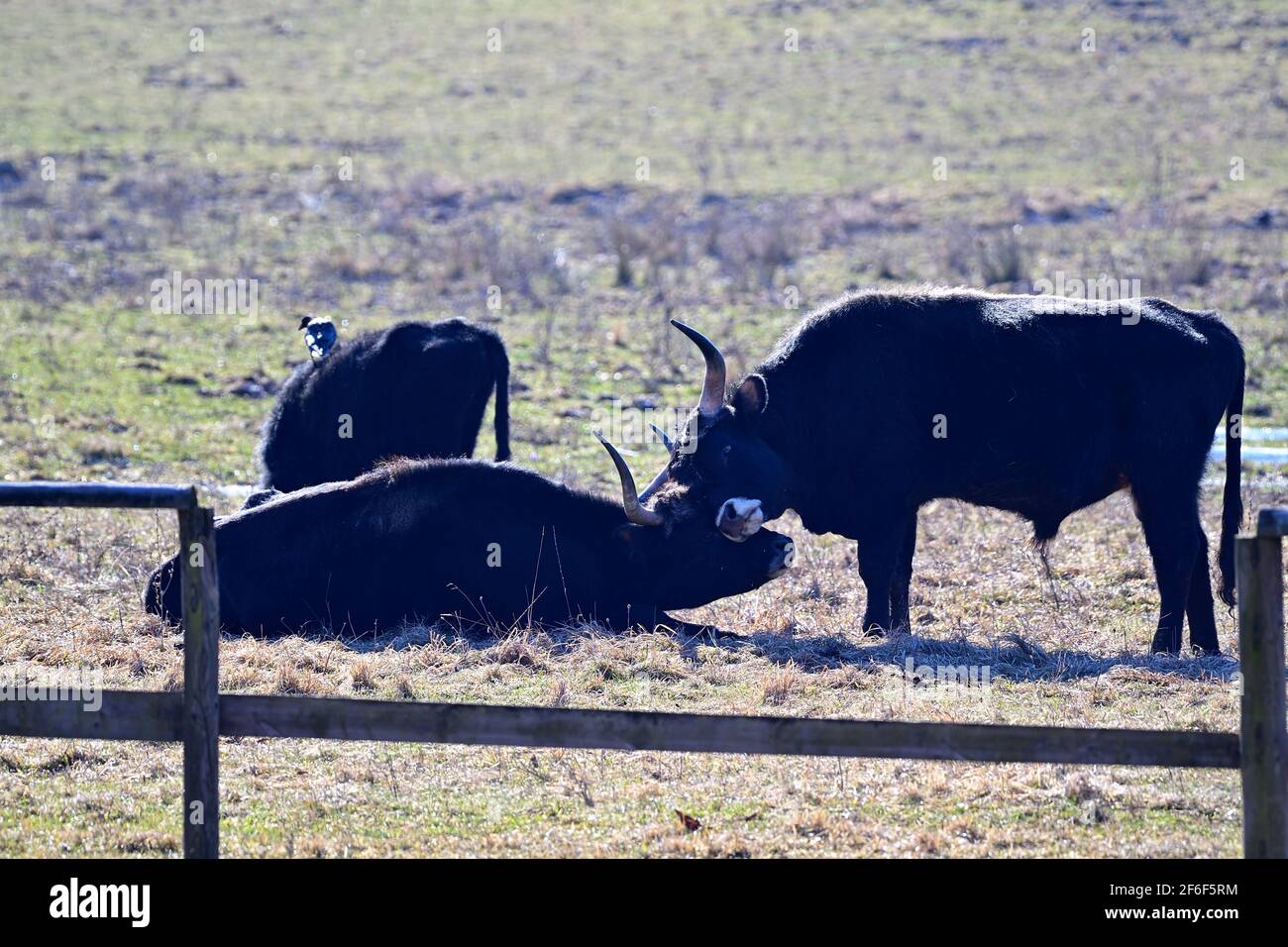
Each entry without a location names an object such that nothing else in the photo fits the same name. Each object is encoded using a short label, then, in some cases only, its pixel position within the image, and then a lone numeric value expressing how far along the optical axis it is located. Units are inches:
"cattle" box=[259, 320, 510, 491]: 960.9
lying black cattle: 749.3
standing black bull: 718.5
